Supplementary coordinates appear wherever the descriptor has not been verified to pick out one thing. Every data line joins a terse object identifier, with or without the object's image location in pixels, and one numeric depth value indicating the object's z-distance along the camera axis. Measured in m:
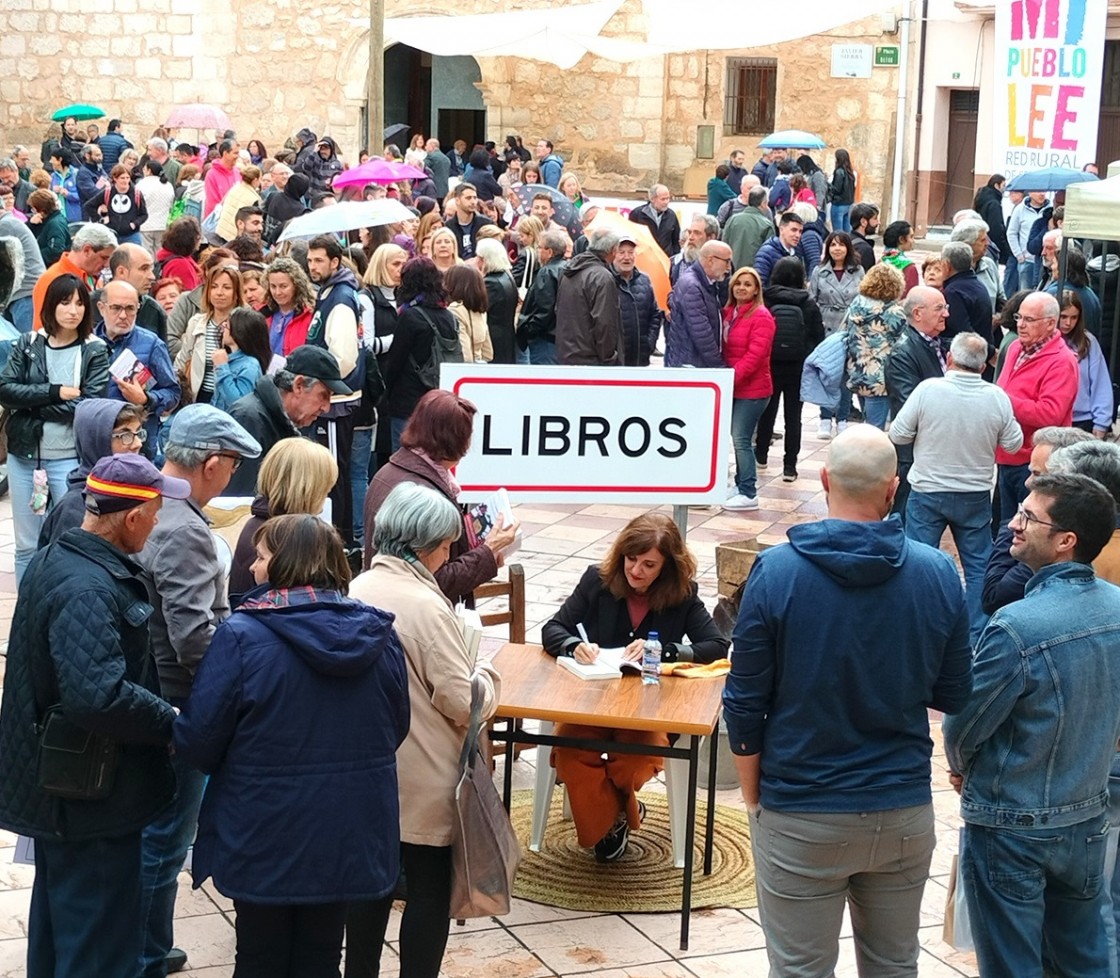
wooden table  4.91
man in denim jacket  3.93
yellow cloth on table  5.32
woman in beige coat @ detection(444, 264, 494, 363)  9.57
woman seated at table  5.41
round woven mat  5.30
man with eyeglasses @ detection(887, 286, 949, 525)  8.73
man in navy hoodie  3.73
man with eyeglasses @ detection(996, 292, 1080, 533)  8.05
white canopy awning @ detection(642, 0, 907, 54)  19.16
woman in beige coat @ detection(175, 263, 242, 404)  8.06
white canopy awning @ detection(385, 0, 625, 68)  21.62
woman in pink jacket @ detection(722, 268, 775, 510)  10.49
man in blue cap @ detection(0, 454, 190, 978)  3.78
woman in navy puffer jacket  3.70
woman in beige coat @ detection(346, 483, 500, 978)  4.22
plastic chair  5.38
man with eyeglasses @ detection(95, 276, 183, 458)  7.19
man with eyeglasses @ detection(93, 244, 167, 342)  8.27
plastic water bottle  5.26
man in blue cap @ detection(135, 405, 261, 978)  4.31
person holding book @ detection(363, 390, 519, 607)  5.34
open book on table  5.24
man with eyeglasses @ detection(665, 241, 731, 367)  10.38
